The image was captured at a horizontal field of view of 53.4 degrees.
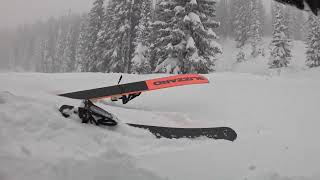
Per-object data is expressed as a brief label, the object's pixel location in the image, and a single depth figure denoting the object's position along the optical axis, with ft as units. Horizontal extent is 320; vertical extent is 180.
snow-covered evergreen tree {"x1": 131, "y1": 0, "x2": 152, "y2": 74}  85.51
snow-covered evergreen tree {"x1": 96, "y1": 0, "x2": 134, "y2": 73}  94.84
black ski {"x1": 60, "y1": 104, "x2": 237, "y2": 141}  17.18
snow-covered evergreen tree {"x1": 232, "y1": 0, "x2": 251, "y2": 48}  200.23
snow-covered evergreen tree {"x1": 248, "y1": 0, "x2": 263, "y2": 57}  180.58
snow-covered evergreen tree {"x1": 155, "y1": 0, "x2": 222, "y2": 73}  61.16
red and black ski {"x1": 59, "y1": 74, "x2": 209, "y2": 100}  21.67
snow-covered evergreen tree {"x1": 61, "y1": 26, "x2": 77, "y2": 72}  205.05
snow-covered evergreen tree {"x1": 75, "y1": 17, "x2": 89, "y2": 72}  132.92
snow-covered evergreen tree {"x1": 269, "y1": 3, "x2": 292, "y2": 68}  127.24
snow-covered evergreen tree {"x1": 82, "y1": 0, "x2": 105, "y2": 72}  125.59
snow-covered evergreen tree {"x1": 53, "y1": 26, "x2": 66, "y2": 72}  245.65
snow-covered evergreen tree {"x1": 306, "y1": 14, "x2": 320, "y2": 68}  121.70
